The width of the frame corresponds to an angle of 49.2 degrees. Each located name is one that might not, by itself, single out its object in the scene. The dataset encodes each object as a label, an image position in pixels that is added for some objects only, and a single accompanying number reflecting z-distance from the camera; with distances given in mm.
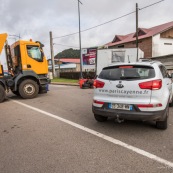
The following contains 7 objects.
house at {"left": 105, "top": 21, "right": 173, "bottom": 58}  28219
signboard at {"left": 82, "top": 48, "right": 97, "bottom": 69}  27578
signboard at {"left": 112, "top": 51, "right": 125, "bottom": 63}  14344
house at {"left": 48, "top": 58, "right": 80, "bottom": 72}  54094
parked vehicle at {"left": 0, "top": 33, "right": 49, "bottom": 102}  9602
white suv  4121
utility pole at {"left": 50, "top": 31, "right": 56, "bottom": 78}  30906
